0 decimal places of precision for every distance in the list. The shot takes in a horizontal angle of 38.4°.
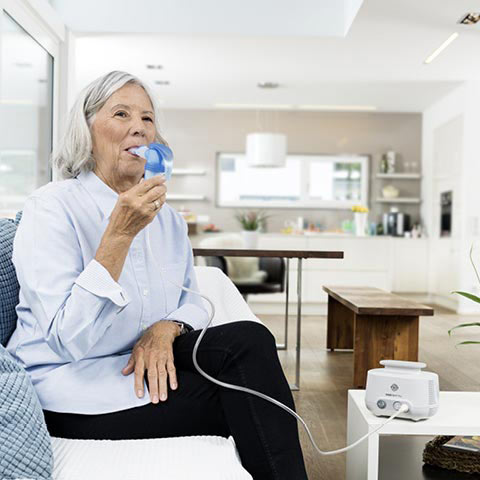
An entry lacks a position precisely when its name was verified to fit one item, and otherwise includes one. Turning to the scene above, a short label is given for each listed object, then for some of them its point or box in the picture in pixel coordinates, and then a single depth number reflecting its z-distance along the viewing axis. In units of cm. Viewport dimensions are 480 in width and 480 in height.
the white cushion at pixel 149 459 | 124
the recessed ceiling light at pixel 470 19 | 501
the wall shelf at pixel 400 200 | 870
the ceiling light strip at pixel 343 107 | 846
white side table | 167
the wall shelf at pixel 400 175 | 869
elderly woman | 139
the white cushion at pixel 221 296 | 214
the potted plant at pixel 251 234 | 439
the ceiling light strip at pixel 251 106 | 847
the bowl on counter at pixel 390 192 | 873
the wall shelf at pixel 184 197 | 877
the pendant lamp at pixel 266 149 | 739
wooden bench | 367
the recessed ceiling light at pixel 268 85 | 722
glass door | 400
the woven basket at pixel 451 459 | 219
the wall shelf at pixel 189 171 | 880
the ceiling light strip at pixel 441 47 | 552
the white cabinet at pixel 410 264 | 834
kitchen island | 729
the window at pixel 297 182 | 893
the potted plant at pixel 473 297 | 192
